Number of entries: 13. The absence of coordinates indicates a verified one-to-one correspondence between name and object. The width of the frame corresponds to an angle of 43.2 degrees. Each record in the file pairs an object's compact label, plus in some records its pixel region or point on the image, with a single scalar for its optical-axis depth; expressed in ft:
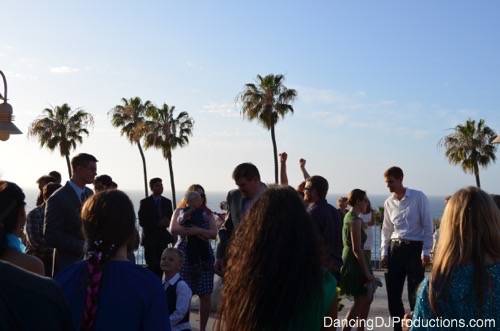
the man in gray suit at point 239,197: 20.57
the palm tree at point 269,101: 136.26
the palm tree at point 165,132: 150.92
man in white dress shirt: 24.86
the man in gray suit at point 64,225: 18.35
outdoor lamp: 22.17
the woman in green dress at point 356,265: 23.38
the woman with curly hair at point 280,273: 8.75
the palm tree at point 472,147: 135.64
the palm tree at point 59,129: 142.41
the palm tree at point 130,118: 150.30
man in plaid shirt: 21.57
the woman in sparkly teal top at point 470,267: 10.36
